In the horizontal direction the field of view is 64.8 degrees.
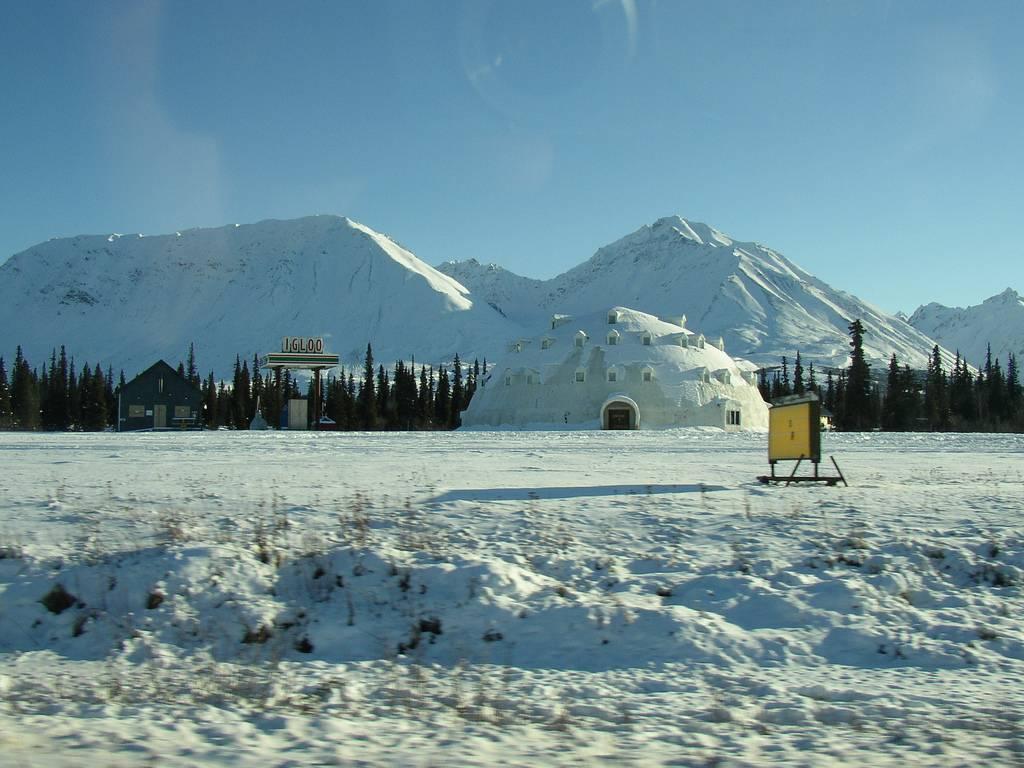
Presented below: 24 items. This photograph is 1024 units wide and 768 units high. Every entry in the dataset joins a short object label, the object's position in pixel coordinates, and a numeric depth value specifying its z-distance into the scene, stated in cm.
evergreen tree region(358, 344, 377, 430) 10119
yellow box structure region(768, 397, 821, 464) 1758
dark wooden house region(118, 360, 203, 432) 8038
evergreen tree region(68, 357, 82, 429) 10456
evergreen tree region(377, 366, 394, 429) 10638
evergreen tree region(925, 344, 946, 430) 9519
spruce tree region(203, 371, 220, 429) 11086
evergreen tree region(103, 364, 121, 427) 10560
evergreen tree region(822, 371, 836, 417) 11084
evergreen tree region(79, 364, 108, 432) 10100
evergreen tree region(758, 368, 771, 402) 12062
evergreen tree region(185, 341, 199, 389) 12795
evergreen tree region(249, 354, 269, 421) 11363
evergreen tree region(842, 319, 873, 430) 9231
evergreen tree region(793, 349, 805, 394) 11325
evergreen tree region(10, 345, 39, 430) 10200
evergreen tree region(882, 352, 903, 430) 9244
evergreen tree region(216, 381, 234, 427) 11519
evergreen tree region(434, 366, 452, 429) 10701
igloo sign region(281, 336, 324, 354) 8231
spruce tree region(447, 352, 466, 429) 10569
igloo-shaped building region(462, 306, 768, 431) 6838
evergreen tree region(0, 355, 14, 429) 9715
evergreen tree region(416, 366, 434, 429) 10825
